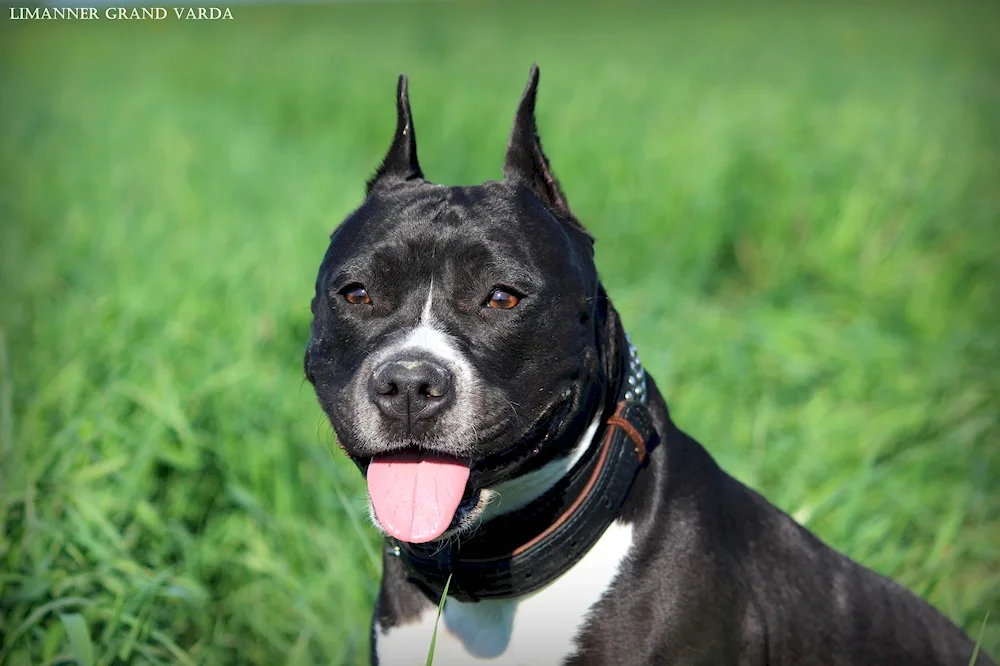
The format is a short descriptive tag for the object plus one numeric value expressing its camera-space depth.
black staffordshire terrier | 2.41
